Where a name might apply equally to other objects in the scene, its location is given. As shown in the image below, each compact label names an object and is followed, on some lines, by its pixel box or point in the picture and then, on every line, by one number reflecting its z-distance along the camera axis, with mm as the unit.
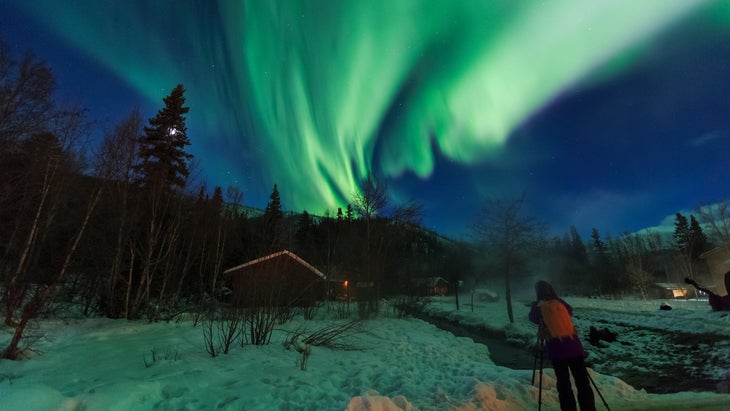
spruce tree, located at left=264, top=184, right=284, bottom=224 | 42662
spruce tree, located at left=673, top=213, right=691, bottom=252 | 69500
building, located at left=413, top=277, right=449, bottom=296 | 27034
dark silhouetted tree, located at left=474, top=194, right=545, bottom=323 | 27141
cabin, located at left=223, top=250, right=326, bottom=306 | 8734
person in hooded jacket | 5148
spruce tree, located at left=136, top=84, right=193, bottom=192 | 21984
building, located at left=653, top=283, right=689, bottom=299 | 61656
